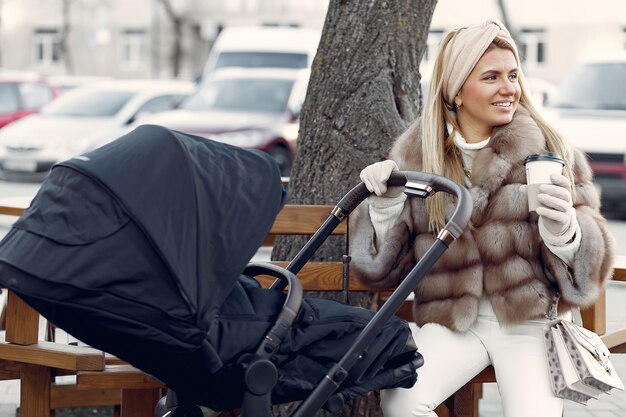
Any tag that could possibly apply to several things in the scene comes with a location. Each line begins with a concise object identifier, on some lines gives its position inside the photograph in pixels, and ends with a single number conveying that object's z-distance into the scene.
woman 3.85
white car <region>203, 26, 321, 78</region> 20.04
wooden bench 4.11
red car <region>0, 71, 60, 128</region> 20.49
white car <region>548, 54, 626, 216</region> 13.38
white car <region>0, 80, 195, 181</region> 16.61
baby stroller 2.98
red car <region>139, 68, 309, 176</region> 15.29
